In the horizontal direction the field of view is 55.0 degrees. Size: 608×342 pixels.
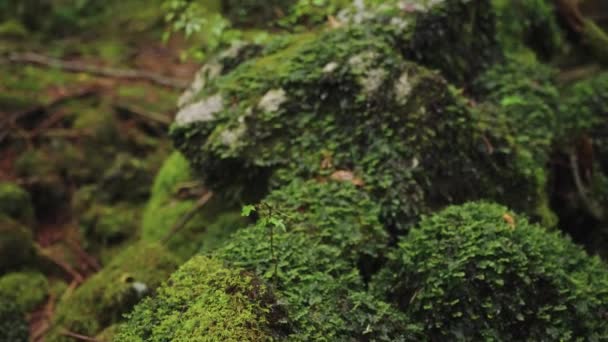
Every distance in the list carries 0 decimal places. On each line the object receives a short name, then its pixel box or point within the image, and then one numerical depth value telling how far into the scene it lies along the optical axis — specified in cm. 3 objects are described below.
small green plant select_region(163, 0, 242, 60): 580
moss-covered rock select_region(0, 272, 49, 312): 570
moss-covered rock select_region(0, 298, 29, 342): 475
